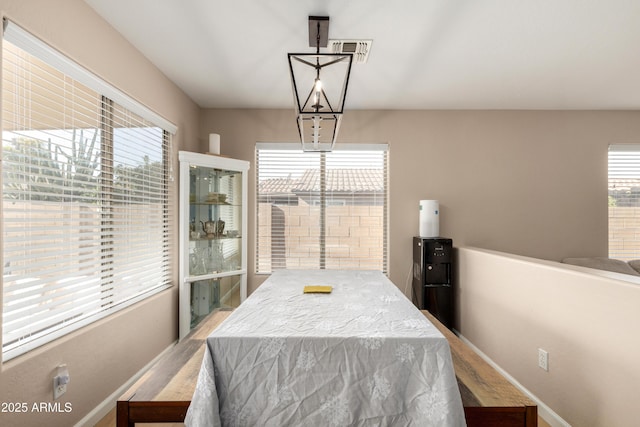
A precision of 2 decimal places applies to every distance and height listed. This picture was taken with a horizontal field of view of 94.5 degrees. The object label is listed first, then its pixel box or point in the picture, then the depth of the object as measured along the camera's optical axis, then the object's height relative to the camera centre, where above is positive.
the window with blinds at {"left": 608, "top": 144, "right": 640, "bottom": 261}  3.48 +0.15
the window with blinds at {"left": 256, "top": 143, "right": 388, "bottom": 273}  3.56 +0.12
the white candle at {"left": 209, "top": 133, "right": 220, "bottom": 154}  3.10 +0.72
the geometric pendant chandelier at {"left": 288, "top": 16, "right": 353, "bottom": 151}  1.64 +1.19
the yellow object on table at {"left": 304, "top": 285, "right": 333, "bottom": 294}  1.93 -0.51
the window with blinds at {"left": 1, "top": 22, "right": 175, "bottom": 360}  1.39 +0.09
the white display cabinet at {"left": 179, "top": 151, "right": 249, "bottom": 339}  2.84 -0.24
